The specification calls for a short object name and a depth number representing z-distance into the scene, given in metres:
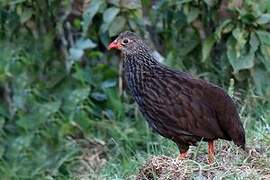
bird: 12.43
